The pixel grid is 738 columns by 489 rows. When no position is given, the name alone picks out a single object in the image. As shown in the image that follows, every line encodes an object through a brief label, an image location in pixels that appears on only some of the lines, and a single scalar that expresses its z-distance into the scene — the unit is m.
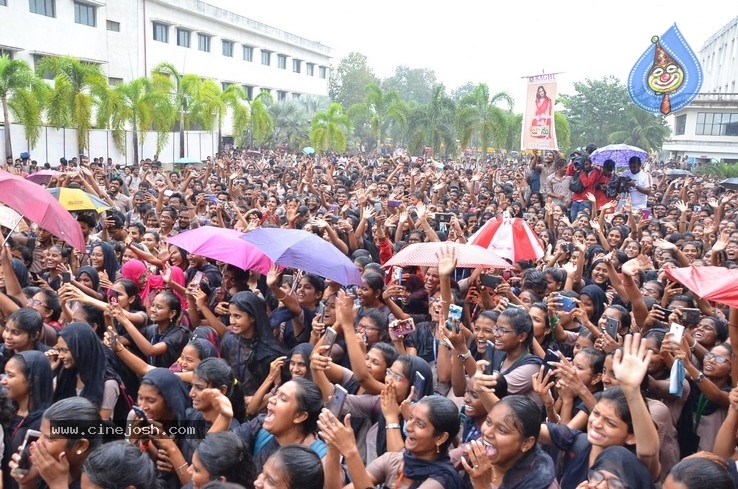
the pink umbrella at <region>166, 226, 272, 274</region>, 5.32
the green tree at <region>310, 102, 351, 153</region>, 30.31
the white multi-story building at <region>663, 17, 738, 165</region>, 36.94
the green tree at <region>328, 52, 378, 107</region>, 57.45
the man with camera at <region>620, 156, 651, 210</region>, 11.12
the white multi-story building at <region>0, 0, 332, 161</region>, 24.78
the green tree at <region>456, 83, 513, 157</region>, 27.78
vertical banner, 12.59
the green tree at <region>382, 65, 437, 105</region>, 78.31
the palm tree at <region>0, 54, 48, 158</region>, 19.12
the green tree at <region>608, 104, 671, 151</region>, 41.03
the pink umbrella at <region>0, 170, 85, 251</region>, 5.00
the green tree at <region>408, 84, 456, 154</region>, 29.83
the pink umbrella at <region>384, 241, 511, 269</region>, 5.12
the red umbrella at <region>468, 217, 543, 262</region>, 6.14
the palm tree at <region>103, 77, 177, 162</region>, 21.92
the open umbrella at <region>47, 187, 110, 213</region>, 7.11
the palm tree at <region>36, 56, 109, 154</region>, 20.11
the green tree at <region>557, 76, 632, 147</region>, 45.66
